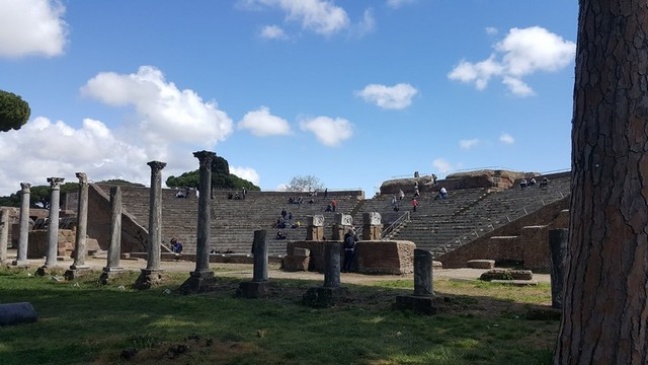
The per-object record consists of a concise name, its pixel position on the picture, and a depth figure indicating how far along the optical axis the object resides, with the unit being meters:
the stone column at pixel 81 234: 17.14
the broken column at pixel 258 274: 11.84
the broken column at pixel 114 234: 16.33
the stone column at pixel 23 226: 21.58
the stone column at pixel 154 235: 14.59
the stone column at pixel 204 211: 13.91
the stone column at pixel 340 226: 20.64
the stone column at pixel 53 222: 18.98
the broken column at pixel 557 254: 9.17
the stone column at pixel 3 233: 23.05
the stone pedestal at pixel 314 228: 22.16
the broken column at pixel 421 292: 9.17
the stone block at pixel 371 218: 20.08
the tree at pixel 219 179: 64.38
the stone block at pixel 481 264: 19.03
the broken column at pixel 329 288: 10.41
